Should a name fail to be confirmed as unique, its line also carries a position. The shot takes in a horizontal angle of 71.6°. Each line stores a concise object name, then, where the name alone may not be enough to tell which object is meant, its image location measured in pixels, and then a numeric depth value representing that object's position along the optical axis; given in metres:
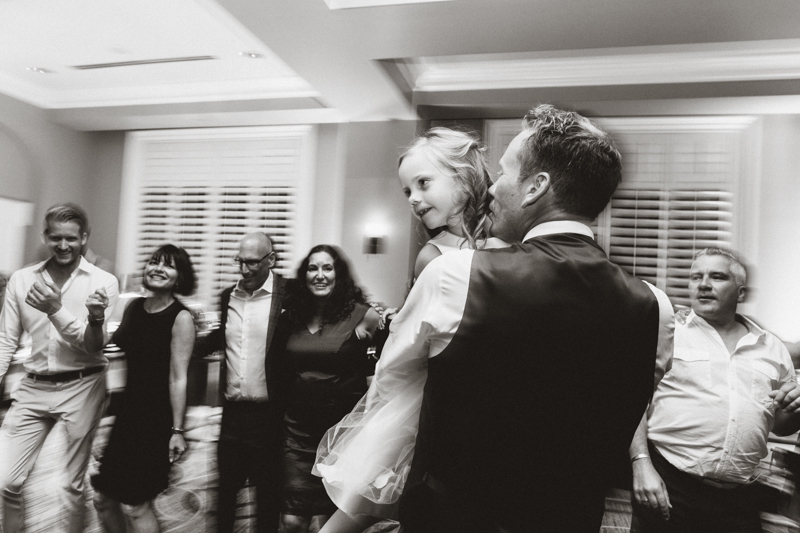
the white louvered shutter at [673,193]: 5.41
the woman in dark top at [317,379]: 2.58
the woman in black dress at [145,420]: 2.57
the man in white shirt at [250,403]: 2.70
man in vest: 0.91
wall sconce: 5.75
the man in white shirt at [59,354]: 2.70
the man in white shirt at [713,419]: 2.24
